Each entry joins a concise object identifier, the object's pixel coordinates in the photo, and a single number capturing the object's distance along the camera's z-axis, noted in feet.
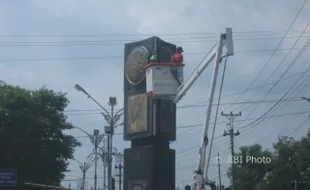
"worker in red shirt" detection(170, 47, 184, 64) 104.99
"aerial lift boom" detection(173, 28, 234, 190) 79.97
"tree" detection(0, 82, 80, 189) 145.48
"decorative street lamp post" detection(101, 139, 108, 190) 138.41
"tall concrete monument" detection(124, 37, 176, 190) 114.01
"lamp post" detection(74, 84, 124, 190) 121.90
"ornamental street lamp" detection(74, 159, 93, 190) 254.72
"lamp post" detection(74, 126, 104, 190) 157.36
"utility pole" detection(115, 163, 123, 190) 259.99
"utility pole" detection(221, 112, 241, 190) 226.99
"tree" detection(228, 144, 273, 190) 275.59
